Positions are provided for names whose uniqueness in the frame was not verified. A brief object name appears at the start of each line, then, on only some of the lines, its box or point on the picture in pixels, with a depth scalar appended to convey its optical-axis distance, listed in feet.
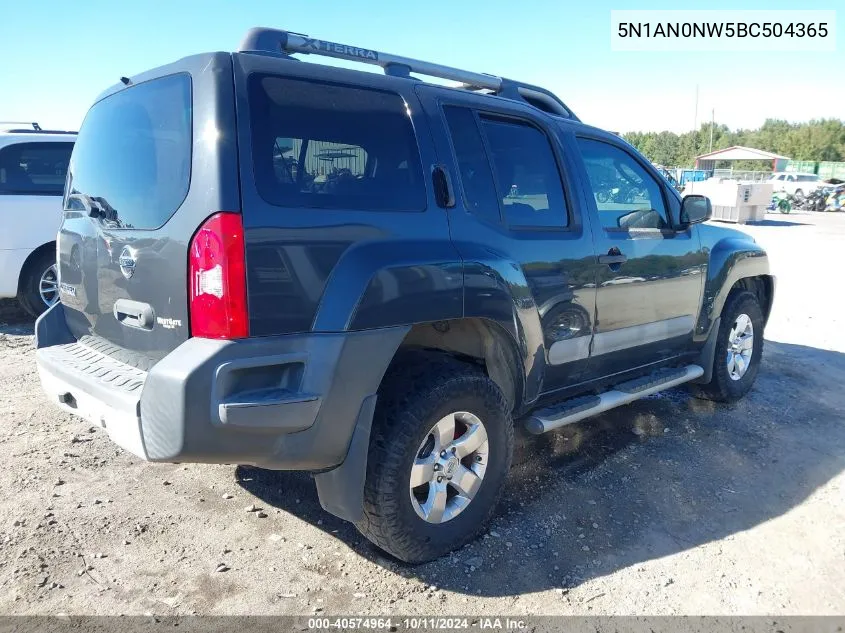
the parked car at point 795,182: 114.89
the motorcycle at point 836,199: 107.24
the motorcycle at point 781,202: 99.30
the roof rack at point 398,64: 9.11
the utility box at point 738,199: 78.74
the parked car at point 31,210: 21.44
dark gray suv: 7.48
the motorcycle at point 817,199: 108.55
